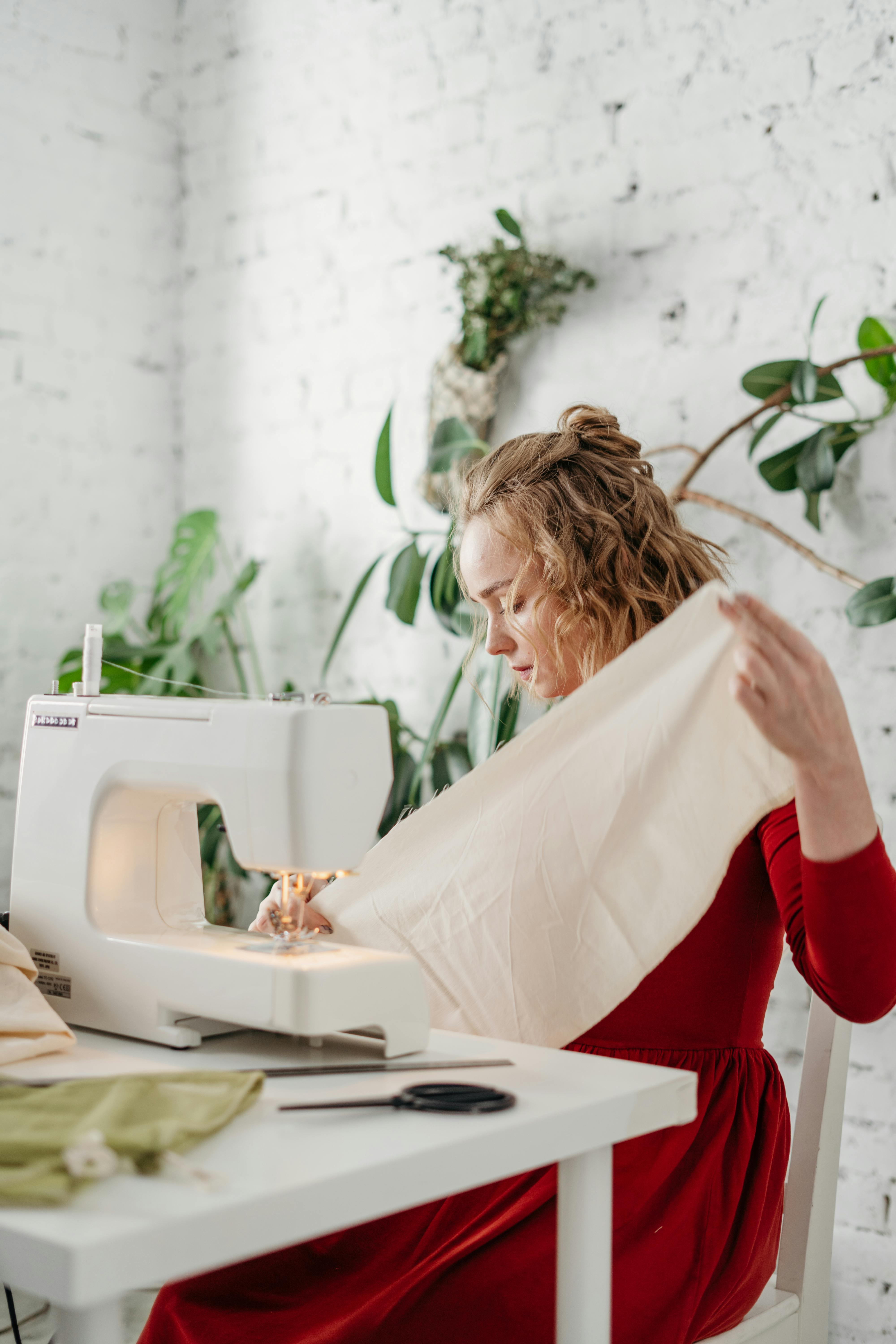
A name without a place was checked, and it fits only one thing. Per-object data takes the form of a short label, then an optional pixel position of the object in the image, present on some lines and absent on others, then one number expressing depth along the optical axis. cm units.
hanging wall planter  241
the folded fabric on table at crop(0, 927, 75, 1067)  98
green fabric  70
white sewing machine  100
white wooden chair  129
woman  101
